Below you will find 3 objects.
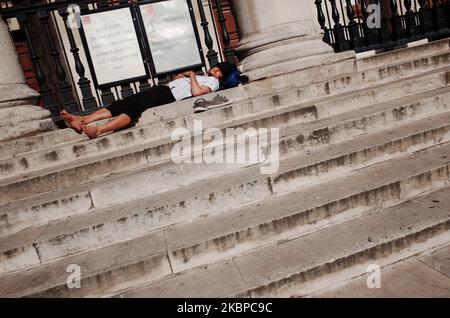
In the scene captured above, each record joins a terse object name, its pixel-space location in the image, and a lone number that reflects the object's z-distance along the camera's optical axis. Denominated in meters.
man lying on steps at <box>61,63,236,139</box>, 3.65
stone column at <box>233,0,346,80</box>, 4.30
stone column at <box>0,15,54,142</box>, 3.71
